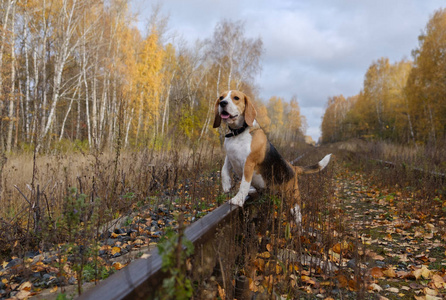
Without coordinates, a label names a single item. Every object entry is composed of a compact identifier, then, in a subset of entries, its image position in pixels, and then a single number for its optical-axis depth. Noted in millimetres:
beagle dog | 3254
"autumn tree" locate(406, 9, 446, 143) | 23859
